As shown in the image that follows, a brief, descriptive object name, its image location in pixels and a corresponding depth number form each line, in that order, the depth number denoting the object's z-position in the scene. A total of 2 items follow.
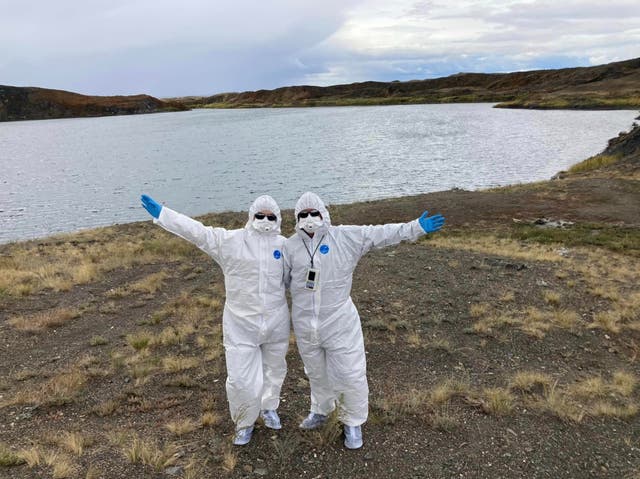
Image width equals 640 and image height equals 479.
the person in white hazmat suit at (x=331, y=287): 4.01
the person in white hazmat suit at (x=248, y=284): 4.04
